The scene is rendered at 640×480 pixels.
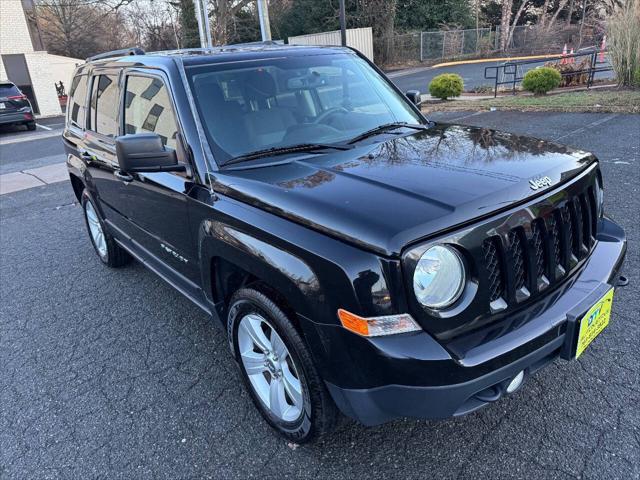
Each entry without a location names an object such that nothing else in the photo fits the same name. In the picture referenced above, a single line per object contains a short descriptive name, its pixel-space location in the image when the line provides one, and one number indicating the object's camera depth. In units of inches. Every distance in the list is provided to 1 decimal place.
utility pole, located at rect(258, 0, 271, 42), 629.0
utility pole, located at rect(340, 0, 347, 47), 615.3
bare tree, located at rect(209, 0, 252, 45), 1128.2
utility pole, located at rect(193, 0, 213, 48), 790.5
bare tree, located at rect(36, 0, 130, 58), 1293.1
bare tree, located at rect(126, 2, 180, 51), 1514.5
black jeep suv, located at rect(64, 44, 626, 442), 74.1
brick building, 830.5
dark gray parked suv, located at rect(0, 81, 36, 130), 636.1
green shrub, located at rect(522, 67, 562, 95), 536.4
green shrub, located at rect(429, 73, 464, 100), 586.6
